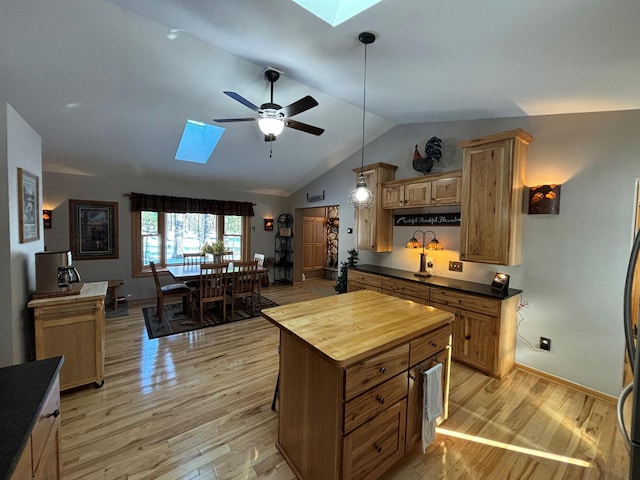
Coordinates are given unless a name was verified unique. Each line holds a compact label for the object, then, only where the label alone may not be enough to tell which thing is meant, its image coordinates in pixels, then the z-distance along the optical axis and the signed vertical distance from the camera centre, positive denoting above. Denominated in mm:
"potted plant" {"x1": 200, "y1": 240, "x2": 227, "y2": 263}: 4836 -410
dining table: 4121 -730
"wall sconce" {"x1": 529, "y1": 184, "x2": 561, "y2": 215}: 2756 +355
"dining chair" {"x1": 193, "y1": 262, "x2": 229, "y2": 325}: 4176 -899
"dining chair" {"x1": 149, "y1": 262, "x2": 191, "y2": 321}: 4262 -1063
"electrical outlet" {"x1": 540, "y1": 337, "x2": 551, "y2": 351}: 2850 -1175
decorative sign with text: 3637 +170
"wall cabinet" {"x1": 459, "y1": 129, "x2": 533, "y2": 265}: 2822 +398
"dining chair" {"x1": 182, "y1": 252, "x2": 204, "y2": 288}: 5748 -678
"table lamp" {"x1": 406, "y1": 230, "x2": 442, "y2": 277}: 3693 -206
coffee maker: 2420 -442
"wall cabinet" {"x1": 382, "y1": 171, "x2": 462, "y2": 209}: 3379 +557
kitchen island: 1374 -880
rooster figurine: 3762 +1070
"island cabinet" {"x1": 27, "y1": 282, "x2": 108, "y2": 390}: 2326 -974
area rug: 3943 -1494
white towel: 1751 -1134
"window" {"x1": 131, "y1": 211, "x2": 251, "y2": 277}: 5445 -175
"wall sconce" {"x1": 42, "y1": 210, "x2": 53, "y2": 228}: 4543 +131
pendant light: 1919 +385
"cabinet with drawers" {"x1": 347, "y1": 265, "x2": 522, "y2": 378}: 2781 -926
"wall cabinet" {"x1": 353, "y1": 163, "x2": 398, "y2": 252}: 4312 +216
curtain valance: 5301 +480
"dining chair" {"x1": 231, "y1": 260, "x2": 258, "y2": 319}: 4492 -888
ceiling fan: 2412 +1082
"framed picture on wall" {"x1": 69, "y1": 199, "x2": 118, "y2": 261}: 4812 -63
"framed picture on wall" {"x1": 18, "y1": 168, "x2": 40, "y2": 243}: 2383 +180
